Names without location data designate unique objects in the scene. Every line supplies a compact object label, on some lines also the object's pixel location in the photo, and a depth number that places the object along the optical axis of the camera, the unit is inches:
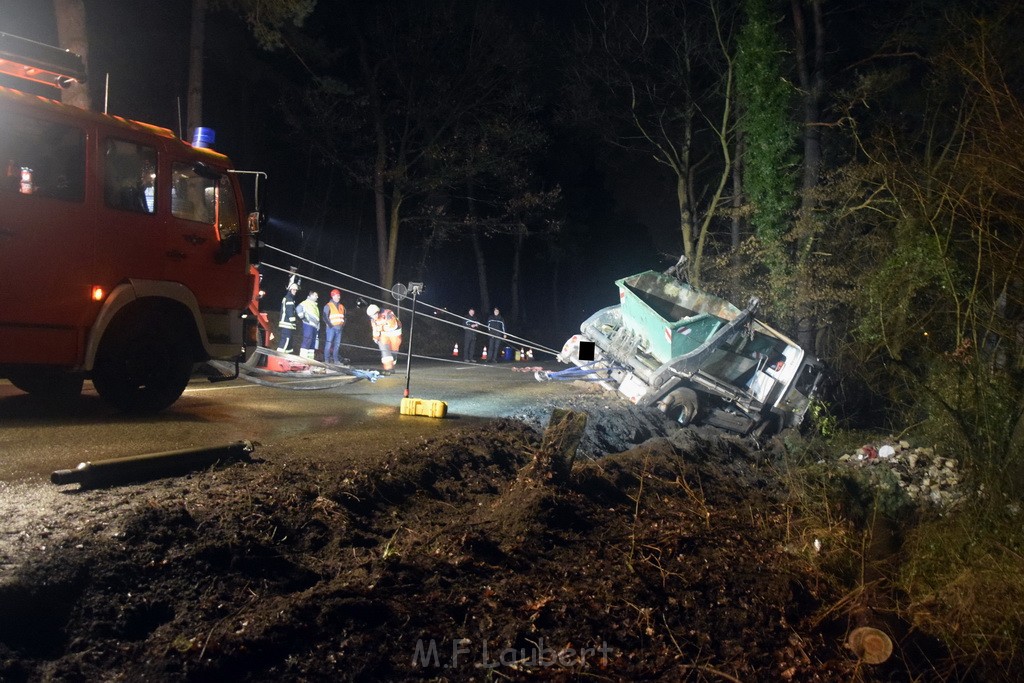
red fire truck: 260.7
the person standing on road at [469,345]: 964.5
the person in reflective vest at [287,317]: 584.8
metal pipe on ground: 199.5
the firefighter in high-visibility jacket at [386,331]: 647.1
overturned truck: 507.5
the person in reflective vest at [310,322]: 604.7
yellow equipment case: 385.4
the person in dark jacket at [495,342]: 1013.8
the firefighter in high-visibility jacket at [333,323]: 633.0
